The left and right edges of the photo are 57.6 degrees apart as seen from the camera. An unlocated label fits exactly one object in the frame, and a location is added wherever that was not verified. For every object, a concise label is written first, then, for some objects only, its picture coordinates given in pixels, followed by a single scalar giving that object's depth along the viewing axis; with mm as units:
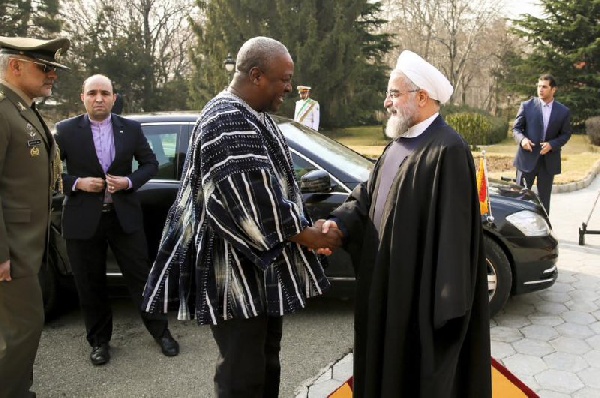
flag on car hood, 4469
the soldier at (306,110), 12586
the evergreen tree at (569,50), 25656
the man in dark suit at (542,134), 6965
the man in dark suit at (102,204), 3701
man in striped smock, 2170
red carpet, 2992
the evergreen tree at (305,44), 27000
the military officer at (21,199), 2756
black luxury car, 4379
